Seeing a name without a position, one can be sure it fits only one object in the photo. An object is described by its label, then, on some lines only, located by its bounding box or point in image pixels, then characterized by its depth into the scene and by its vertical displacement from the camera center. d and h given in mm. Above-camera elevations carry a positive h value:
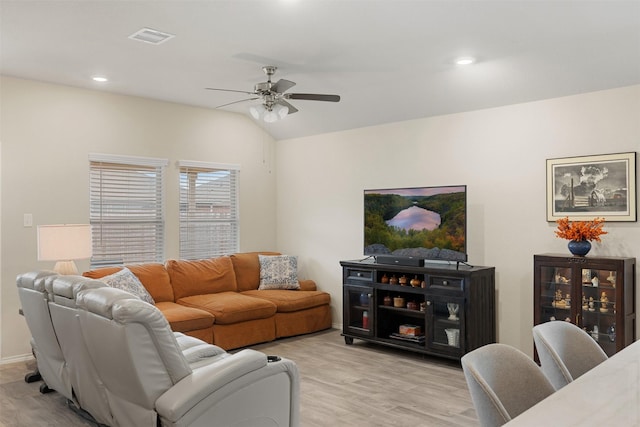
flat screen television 5141 -96
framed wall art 4387 +223
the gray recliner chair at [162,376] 2602 -827
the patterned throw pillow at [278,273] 6527 -712
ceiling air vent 3875 +1336
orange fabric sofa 5316 -930
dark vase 4355 -274
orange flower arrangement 4328 -135
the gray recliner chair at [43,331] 3611 -807
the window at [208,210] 6449 +67
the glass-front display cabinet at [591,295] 4148 -663
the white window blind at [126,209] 5738 +74
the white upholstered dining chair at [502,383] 1634 -561
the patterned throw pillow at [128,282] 5020 -634
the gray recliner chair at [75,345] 3152 -799
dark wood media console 4887 -911
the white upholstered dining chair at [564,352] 2111 -577
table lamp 4488 -229
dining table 1380 -540
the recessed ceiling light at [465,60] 4317 +1259
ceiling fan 4383 +962
